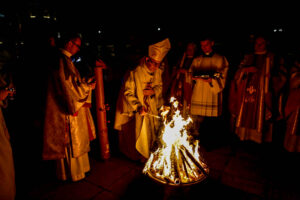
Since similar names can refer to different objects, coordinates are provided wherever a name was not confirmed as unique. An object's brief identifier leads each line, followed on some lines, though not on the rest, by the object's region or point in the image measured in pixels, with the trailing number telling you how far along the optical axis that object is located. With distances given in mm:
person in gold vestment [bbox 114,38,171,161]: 3732
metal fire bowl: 2365
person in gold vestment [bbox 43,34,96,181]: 3029
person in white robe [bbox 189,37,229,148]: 4281
